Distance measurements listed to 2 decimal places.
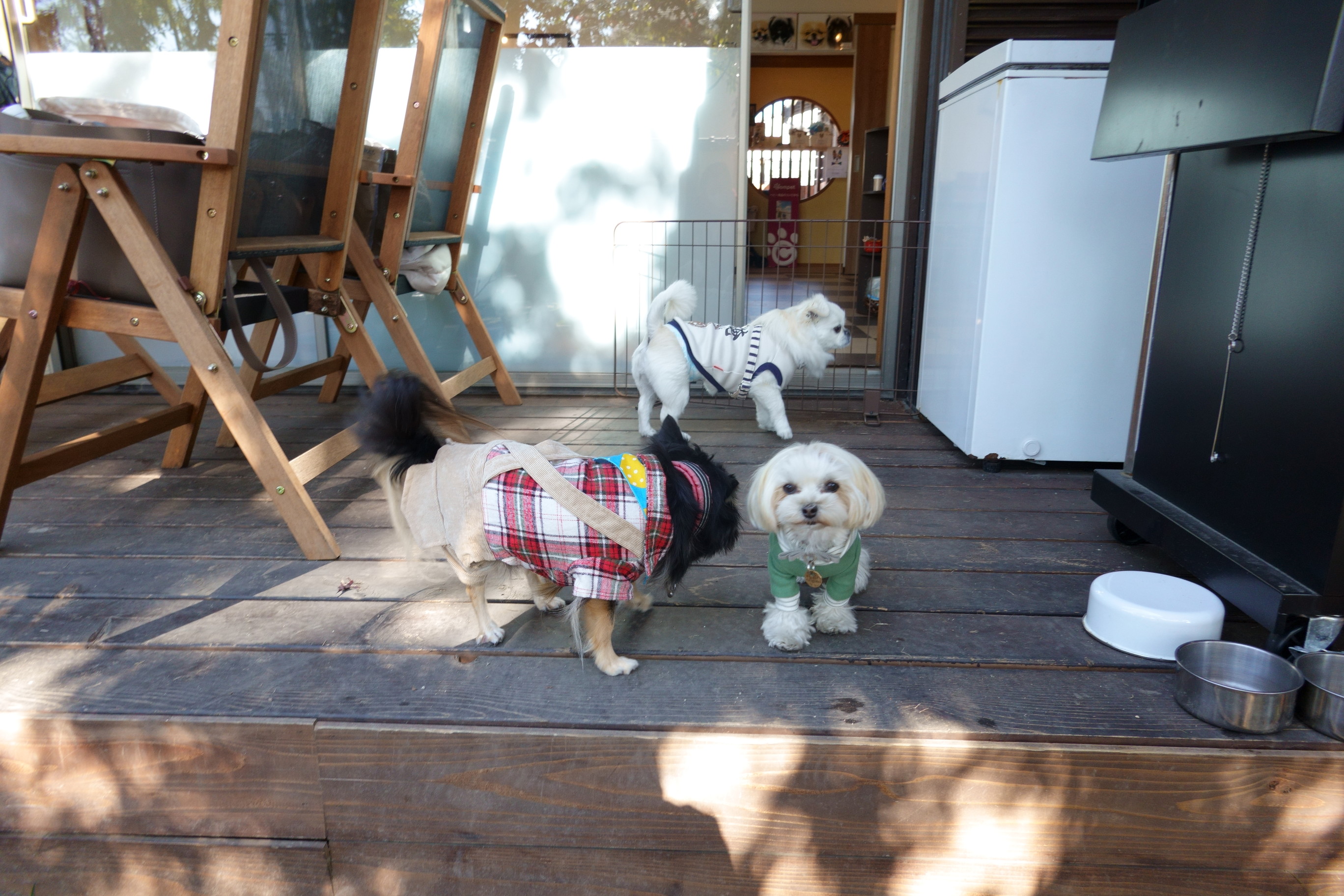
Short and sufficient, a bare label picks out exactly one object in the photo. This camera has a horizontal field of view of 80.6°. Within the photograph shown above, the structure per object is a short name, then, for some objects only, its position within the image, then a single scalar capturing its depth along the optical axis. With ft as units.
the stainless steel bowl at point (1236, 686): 4.02
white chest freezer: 7.84
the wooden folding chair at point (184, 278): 5.59
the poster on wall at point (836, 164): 34.78
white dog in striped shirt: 9.76
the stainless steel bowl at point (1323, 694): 4.02
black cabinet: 4.42
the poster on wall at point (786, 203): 22.43
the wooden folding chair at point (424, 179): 9.45
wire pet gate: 12.21
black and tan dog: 4.56
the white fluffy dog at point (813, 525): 4.82
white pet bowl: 4.73
